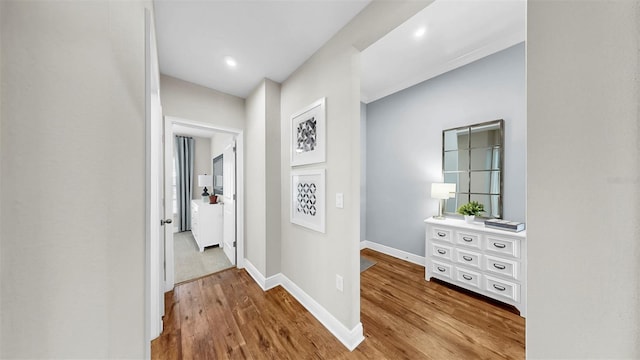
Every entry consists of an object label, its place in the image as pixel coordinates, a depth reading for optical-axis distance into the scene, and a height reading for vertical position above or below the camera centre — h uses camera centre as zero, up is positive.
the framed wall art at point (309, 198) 1.81 -0.19
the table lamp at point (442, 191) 2.50 -0.15
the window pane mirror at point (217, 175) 4.01 +0.07
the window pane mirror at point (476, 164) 2.27 +0.19
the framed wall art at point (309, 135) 1.79 +0.43
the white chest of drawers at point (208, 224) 3.44 -0.79
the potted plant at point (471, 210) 2.31 -0.36
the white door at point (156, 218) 1.54 -0.32
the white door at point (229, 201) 2.92 -0.35
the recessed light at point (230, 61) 1.97 +1.18
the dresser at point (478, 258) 1.88 -0.84
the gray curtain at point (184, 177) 4.76 +0.04
